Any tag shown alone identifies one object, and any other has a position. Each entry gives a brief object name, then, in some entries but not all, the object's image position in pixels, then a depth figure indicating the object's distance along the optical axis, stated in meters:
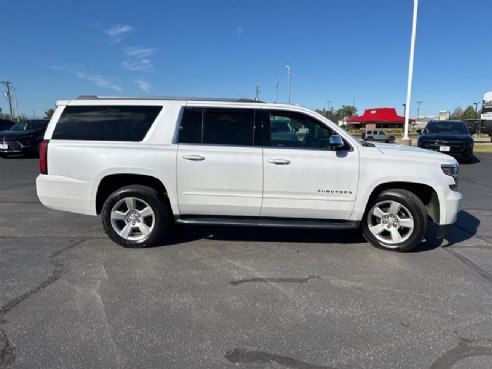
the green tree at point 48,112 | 75.40
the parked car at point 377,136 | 38.87
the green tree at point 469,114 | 96.44
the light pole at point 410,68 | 20.14
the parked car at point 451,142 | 14.30
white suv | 4.51
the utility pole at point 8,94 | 65.61
